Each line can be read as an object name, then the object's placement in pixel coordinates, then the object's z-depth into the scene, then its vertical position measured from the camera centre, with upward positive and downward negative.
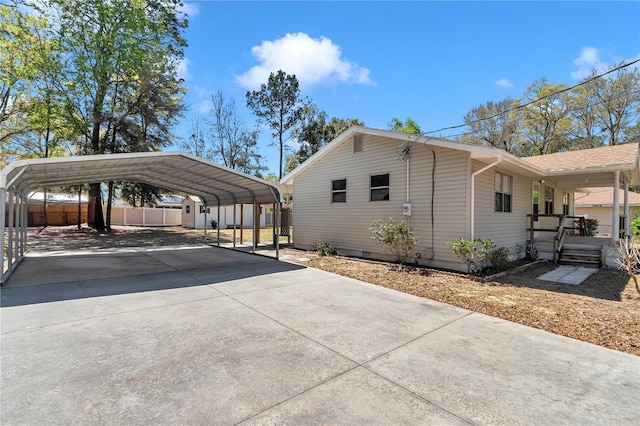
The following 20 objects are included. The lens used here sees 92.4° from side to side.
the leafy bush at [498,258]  8.15 -1.21
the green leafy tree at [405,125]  21.84 +6.82
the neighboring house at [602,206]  21.08 +0.51
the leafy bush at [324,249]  10.99 -1.36
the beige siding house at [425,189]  8.05 +0.72
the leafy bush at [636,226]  16.27 -0.66
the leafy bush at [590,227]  14.46 -0.64
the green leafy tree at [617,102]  22.84 +8.63
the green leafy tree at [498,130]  27.91 +7.63
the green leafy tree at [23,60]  16.02 +7.91
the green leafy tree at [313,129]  27.42 +7.40
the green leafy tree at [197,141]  28.70 +6.54
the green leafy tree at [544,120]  25.56 +8.00
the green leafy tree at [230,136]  28.06 +6.87
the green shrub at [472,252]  7.48 -0.97
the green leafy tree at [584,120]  24.78 +7.86
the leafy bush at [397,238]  8.53 -0.75
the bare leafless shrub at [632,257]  5.52 -0.82
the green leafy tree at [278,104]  27.20 +9.70
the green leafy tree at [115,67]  16.80 +8.15
